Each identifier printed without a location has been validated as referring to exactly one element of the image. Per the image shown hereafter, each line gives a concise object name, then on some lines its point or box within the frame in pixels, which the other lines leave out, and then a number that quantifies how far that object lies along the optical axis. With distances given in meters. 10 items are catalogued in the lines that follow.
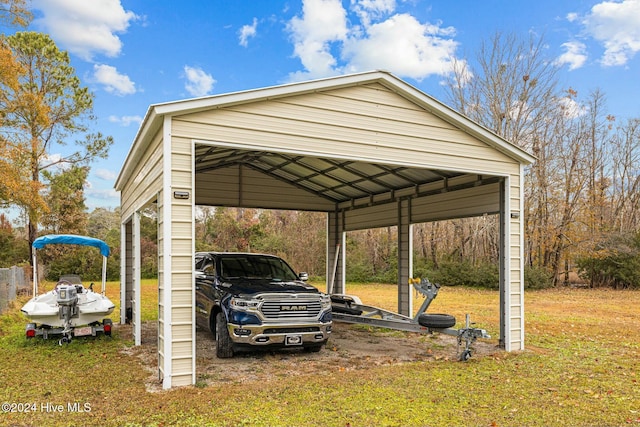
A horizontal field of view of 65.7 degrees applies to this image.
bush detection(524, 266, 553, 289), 22.25
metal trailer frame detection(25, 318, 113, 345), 8.81
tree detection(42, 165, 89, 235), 24.66
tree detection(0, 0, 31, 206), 15.65
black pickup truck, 7.24
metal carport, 6.12
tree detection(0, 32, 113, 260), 20.67
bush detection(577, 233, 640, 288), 21.48
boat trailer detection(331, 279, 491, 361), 7.54
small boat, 8.66
